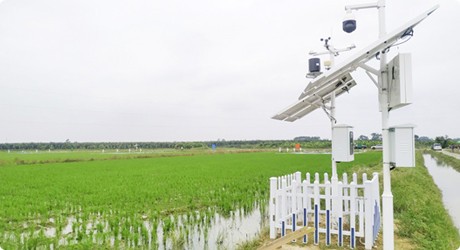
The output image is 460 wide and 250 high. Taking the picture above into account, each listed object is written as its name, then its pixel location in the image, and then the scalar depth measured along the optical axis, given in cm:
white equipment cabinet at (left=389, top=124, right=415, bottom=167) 486
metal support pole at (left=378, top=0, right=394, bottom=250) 499
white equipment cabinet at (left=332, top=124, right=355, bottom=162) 627
